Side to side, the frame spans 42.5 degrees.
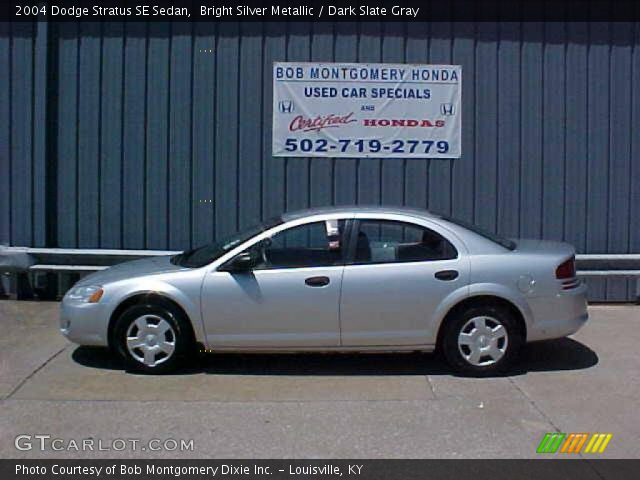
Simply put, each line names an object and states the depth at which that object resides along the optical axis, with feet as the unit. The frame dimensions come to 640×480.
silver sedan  22.53
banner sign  33.68
